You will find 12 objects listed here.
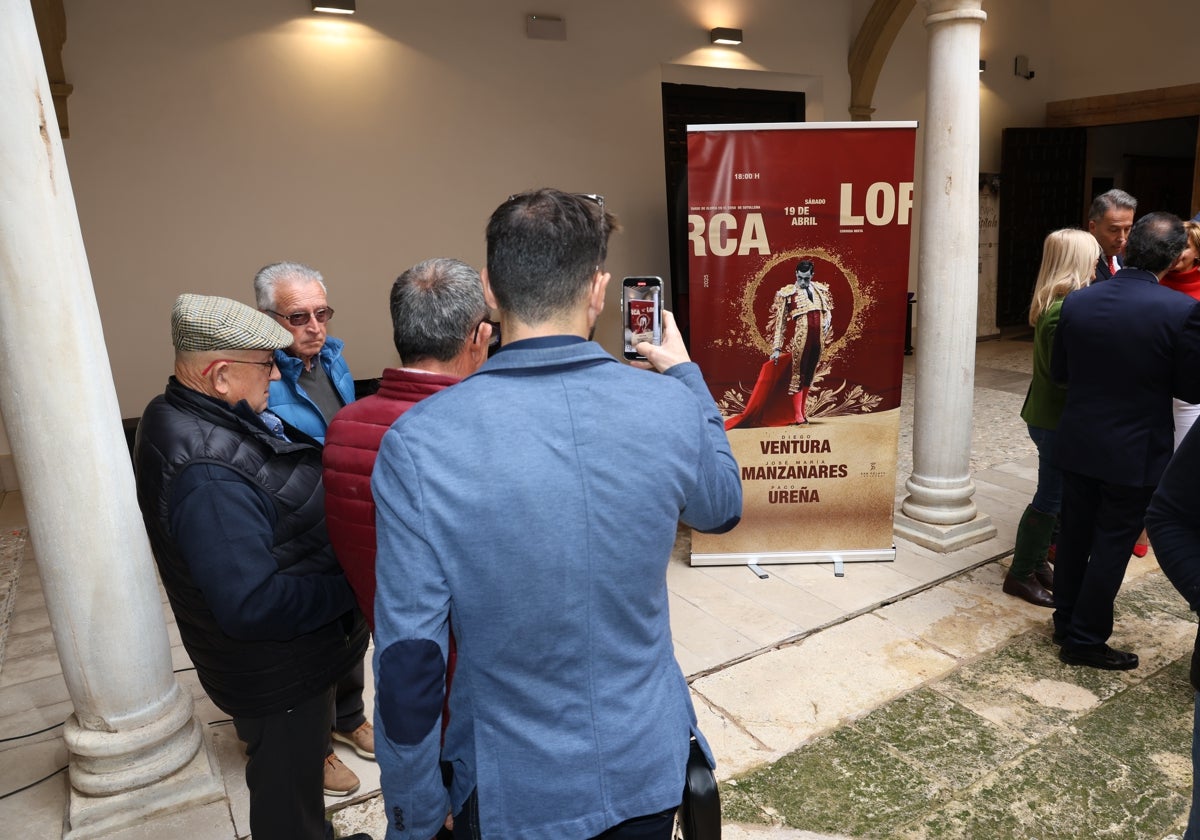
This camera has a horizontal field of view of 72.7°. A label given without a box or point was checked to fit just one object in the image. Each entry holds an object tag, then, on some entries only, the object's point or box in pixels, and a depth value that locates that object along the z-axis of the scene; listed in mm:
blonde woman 3240
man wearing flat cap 1571
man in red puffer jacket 1516
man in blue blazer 1042
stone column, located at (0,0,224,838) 1988
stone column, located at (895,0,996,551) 3725
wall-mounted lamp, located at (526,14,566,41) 6547
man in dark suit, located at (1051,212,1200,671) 2697
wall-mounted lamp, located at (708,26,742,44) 7426
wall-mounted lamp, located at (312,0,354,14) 5668
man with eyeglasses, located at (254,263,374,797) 2488
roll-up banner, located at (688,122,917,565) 3459
